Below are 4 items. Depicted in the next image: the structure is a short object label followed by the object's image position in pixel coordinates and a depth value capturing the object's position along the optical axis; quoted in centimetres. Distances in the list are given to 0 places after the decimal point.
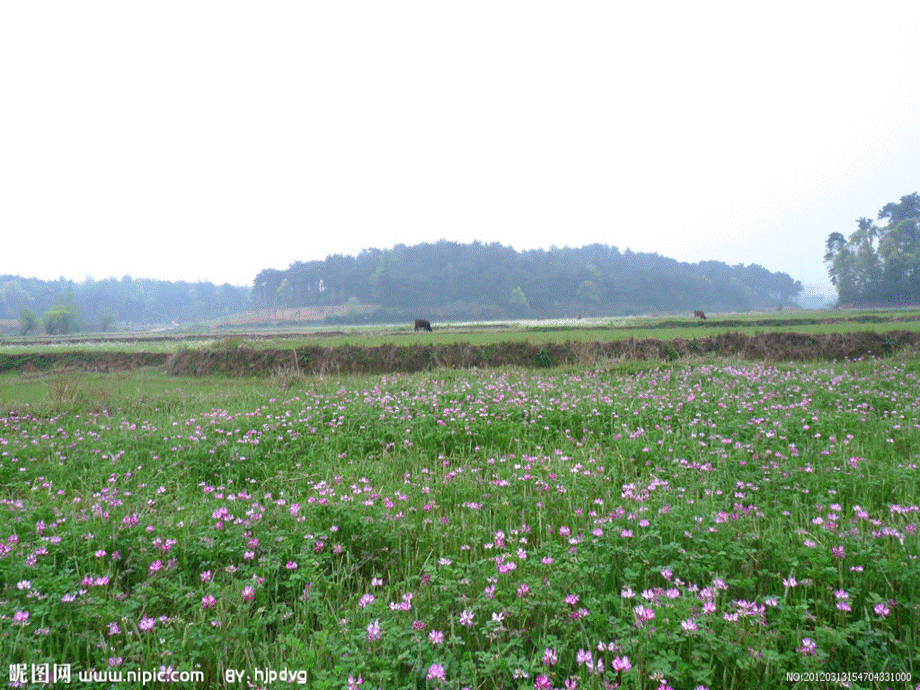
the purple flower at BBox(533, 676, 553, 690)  206
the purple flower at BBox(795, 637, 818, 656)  220
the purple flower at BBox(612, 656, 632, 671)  211
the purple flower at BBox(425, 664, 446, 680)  215
